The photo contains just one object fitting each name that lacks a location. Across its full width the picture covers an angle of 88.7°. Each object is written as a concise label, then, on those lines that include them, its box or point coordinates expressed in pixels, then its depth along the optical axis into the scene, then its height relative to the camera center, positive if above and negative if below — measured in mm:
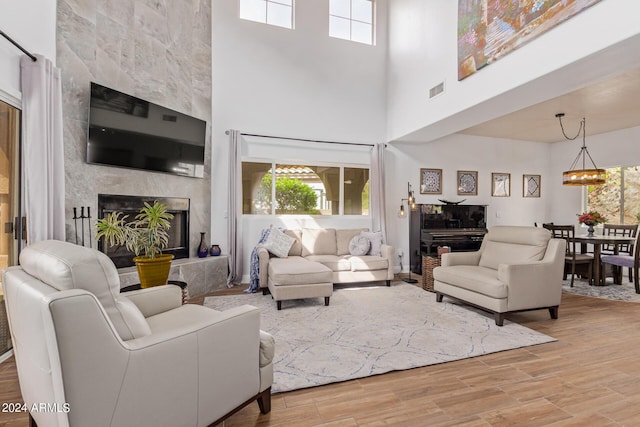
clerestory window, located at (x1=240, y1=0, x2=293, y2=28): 5555 +3414
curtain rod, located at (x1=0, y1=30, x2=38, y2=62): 2378 +1259
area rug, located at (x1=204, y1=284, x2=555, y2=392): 2416 -1167
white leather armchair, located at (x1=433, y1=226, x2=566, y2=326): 3291 -712
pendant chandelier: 4781 +487
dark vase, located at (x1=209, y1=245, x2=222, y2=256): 5039 -651
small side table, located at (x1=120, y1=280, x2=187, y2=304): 2967 -734
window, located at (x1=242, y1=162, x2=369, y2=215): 5582 +350
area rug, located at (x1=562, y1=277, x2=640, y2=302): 4401 -1172
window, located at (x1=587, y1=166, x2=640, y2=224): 6277 +270
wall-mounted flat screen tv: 3696 +938
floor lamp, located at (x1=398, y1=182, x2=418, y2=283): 5435 +20
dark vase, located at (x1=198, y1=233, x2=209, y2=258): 4891 -605
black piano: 5805 -360
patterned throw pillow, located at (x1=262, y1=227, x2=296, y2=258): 4750 -507
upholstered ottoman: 3865 -881
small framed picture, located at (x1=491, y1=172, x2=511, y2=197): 7121 +554
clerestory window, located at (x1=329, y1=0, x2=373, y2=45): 6027 +3550
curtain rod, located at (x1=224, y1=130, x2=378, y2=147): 5387 +1215
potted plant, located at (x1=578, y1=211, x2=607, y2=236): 5301 -161
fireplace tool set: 3528 -117
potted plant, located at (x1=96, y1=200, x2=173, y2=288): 2890 -338
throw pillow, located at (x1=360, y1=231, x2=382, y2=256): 5266 -532
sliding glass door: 2674 +160
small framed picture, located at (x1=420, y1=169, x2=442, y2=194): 6559 +570
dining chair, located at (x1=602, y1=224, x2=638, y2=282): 5422 -444
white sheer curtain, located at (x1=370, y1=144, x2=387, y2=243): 5961 +276
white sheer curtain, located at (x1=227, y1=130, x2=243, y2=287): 5141 -36
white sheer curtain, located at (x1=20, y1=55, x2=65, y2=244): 2701 +510
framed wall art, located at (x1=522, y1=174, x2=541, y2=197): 7387 +551
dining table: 4988 -550
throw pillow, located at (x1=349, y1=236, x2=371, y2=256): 5191 -587
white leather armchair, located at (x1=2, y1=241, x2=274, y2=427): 1140 -590
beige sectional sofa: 3906 -764
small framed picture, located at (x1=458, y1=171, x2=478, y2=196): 6859 +556
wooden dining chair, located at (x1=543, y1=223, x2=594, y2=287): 5027 -774
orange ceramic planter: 2943 -555
